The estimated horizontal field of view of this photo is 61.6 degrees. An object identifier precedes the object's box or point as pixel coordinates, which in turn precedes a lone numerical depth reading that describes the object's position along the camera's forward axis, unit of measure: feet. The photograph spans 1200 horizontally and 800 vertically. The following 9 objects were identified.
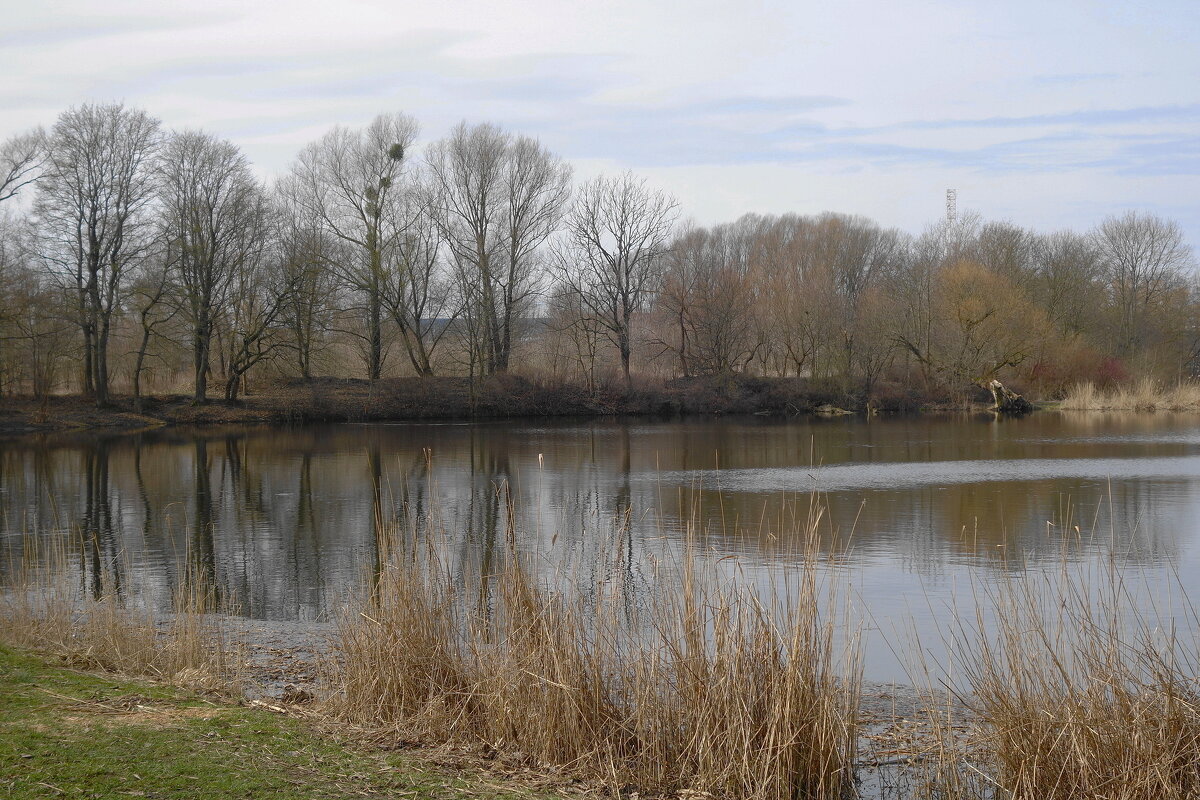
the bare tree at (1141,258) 191.11
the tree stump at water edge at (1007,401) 156.04
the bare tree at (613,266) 171.73
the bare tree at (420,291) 156.35
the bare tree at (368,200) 154.40
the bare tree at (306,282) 141.79
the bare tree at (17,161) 116.06
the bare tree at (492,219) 160.76
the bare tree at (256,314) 138.82
